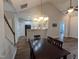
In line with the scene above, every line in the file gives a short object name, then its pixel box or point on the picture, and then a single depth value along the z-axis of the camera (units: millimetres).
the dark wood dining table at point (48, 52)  1133
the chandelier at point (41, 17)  5564
